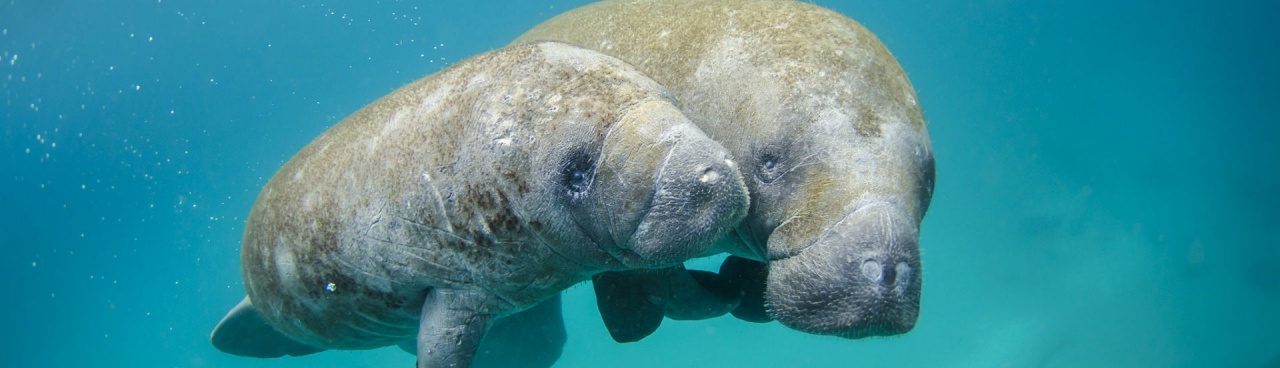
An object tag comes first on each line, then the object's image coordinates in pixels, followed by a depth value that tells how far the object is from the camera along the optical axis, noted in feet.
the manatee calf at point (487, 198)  7.69
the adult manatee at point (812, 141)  8.05
